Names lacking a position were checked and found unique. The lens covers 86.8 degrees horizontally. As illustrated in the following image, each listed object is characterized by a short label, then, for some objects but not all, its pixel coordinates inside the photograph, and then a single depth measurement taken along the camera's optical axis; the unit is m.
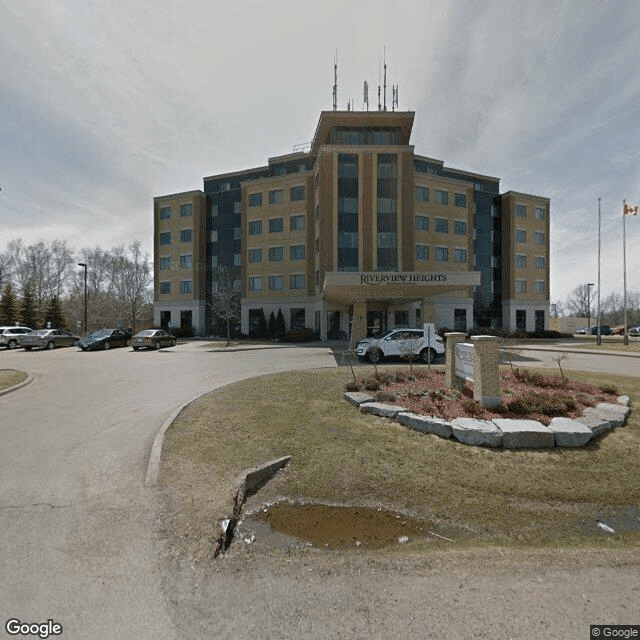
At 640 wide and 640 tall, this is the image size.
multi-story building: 35.19
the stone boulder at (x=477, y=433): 5.77
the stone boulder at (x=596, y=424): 6.16
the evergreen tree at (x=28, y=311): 45.62
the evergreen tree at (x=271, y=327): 38.72
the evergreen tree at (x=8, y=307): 43.22
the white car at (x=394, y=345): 17.19
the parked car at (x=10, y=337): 27.72
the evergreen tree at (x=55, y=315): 46.41
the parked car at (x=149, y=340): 26.05
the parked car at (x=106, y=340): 25.80
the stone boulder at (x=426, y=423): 6.17
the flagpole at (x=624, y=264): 31.11
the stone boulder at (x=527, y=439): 5.75
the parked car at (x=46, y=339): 26.33
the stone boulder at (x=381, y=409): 7.09
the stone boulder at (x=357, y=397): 7.91
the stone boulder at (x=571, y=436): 5.80
